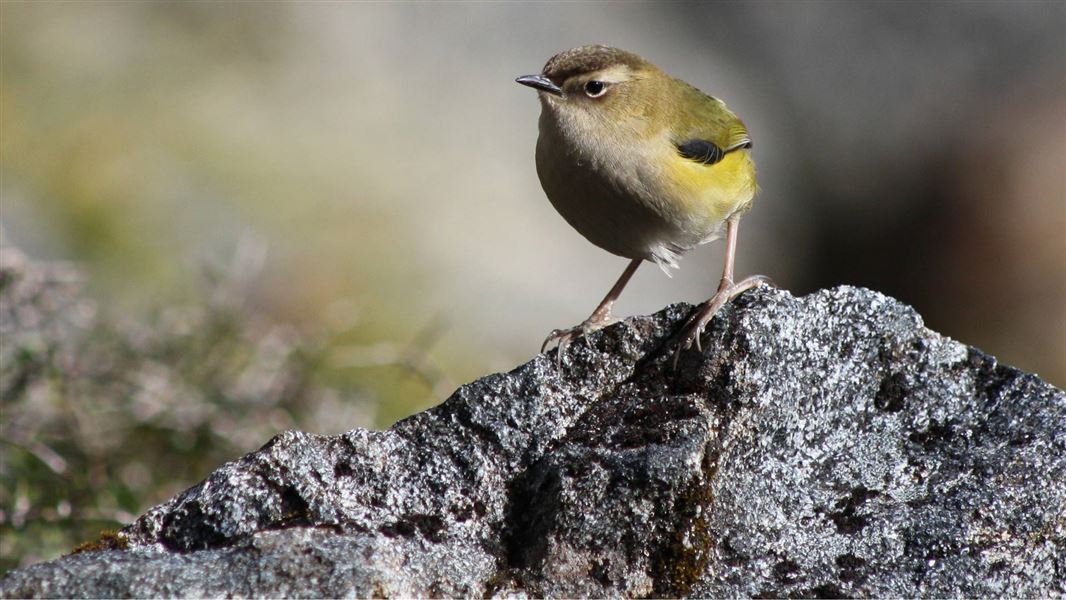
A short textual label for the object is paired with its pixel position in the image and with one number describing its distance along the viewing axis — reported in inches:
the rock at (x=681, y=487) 230.7
